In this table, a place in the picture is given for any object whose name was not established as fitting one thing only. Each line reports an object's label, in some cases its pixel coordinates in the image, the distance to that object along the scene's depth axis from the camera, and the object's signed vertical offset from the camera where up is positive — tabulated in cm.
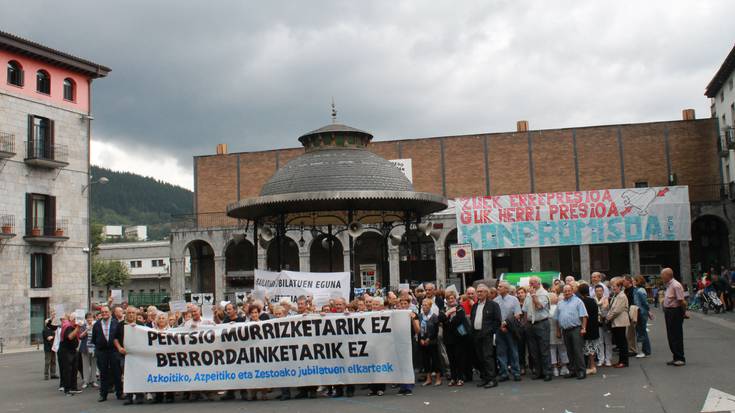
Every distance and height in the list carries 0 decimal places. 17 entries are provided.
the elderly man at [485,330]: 1334 -146
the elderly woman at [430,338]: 1403 -163
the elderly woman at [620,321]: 1487 -150
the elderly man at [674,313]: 1416 -131
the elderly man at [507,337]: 1394 -164
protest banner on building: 4478 +189
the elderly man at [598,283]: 1582 -77
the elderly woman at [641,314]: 1677 -155
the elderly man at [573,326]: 1367 -145
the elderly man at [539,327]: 1386 -148
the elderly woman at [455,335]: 1359 -155
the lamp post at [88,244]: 4034 +107
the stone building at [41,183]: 3616 +427
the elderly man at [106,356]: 1419 -182
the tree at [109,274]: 8656 -136
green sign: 3434 -129
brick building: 5166 +516
